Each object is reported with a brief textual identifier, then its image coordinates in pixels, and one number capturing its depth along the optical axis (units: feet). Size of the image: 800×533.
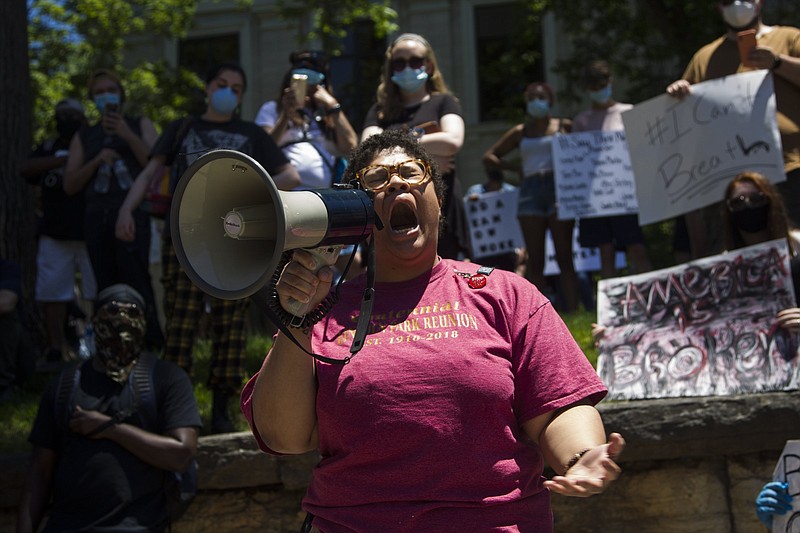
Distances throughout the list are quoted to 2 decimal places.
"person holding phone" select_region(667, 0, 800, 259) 20.02
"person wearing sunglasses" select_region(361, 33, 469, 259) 19.19
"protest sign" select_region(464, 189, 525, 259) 28.89
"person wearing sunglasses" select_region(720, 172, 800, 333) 17.15
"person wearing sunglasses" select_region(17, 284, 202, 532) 14.75
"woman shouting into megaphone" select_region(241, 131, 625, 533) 9.11
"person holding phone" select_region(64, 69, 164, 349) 21.98
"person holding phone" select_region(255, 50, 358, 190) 20.22
